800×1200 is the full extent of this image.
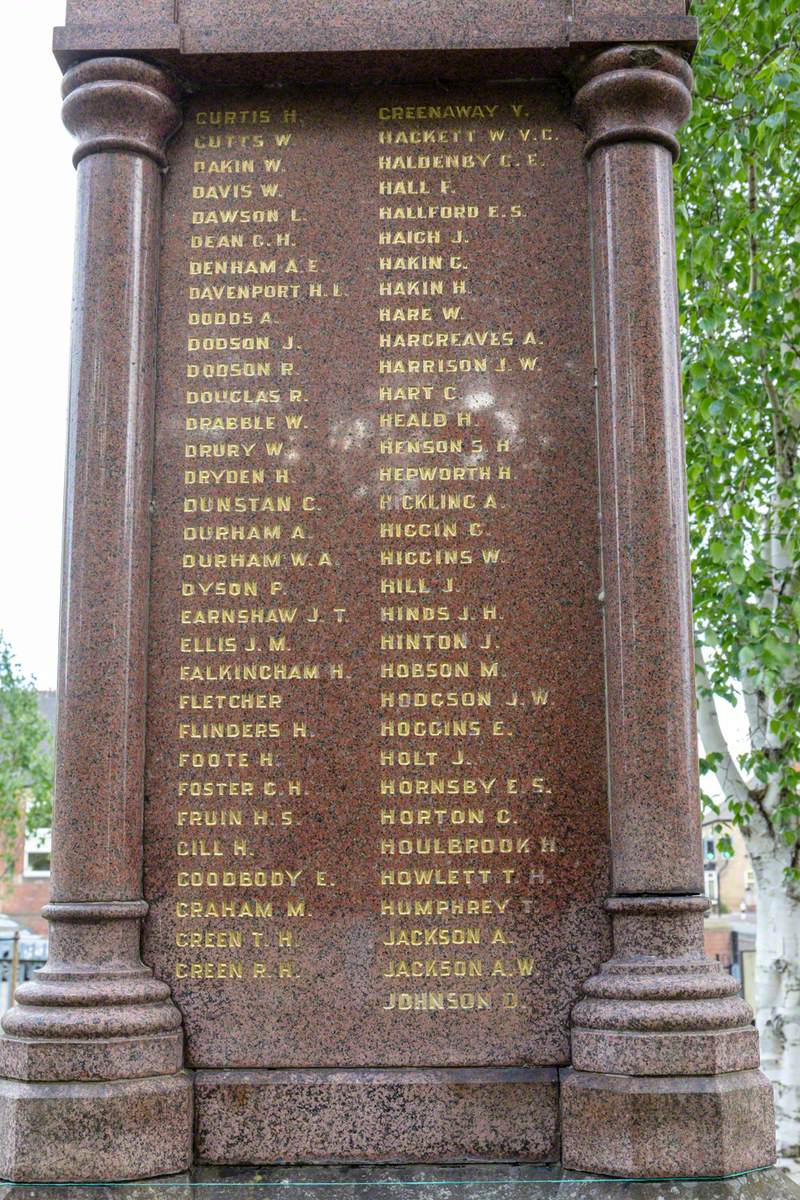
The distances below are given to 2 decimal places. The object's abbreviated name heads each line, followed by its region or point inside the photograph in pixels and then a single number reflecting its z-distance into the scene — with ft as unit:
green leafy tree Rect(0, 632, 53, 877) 104.73
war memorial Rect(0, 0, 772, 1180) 15.46
